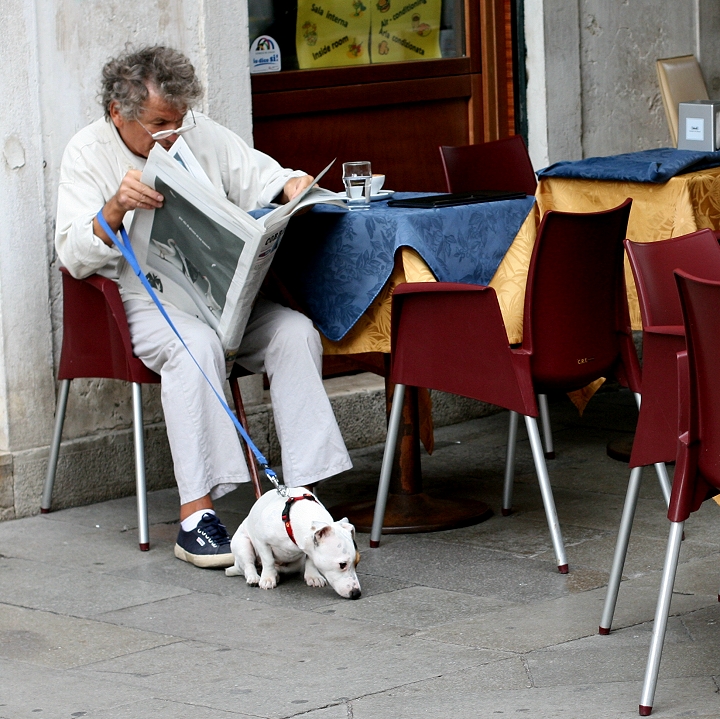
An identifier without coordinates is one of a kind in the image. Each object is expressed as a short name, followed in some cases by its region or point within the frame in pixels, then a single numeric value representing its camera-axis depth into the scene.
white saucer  9.04
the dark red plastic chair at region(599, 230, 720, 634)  6.02
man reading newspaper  8.35
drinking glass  8.77
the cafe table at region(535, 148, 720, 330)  9.75
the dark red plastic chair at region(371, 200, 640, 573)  7.70
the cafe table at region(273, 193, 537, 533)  8.18
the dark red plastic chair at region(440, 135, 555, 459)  10.95
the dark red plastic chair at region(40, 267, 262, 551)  8.56
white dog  7.24
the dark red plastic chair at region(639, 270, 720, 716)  5.32
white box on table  10.58
